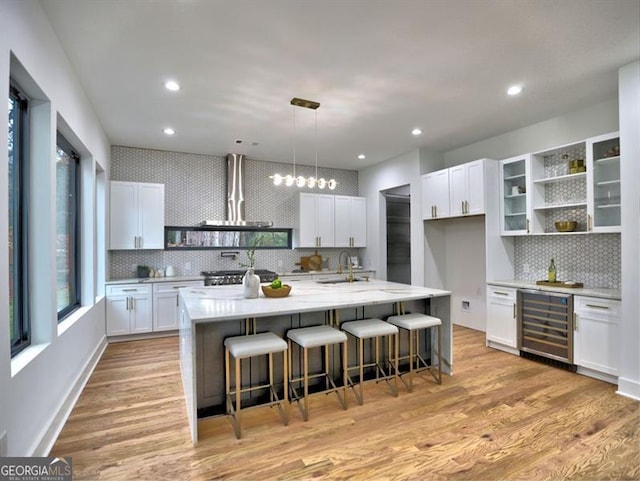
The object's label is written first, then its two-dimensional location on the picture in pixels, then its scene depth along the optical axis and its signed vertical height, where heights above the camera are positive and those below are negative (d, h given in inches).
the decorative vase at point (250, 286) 117.7 -15.8
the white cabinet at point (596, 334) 120.0 -36.6
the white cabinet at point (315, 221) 233.9 +15.3
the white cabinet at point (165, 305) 185.6 -35.2
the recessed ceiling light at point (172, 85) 119.1 +58.7
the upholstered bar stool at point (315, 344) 102.3 -32.4
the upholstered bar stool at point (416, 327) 119.7 -31.5
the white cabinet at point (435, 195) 188.7 +27.3
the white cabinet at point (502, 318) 153.8 -38.1
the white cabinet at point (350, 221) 245.0 +15.7
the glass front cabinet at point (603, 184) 127.6 +21.9
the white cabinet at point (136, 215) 184.2 +16.4
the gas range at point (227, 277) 192.2 -20.6
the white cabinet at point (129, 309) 174.9 -35.5
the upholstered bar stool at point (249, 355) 93.4 -33.5
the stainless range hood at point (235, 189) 217.6 +35.7
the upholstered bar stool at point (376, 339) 112.5 -36.8
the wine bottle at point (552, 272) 150.9 -15.2
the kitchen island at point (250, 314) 94.2 -26.7
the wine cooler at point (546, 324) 133.9 -36.6
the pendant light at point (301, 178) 135.3 +27.9
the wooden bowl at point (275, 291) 117.6 -17.7
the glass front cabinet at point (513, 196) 161.6 +22.1
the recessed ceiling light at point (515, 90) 125.0 +58.2
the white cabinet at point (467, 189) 168.9 +27.6
